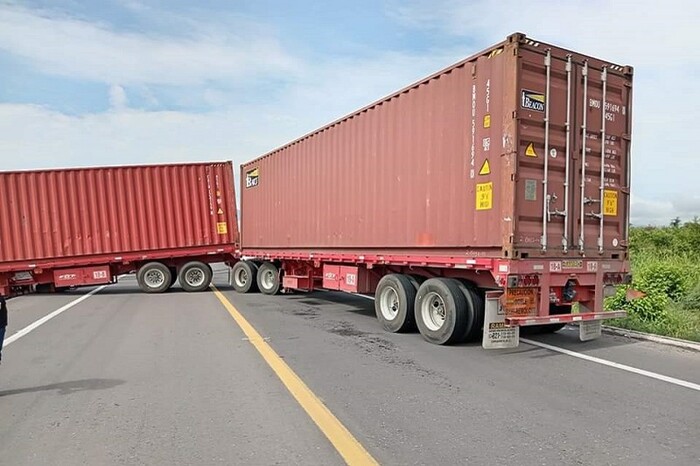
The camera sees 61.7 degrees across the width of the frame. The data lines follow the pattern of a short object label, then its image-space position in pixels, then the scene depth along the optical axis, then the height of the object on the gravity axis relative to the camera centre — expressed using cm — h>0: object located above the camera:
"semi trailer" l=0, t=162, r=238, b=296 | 1730 -61
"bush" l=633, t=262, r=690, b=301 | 1114 -172
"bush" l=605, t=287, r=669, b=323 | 984 -197
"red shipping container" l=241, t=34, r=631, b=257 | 751 +53
